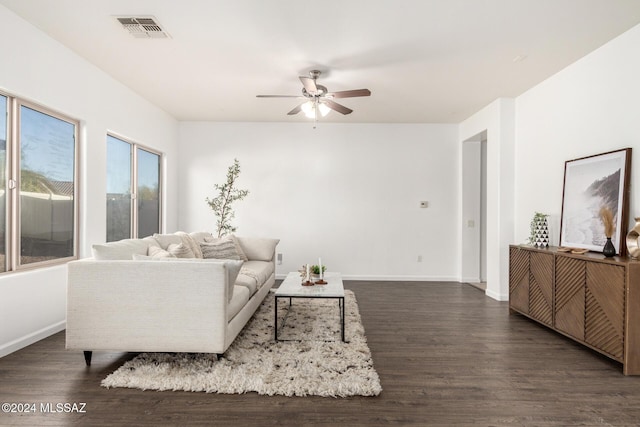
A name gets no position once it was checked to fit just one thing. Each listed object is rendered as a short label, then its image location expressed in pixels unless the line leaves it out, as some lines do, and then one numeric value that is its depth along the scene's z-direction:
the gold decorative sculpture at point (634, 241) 2.74
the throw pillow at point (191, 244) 3.96
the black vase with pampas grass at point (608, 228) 2.92
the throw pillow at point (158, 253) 3.07
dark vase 2.91
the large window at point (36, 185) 3.07
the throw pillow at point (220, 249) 4.23
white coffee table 3.22
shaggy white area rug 2.34
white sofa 2.56
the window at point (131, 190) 4.59
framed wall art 3.08
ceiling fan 3.75
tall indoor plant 6.08
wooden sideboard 2.62
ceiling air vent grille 2.97
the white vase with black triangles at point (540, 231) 3.93
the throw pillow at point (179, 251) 3.26
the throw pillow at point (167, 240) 3.77
